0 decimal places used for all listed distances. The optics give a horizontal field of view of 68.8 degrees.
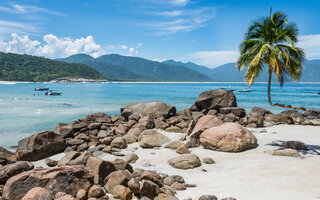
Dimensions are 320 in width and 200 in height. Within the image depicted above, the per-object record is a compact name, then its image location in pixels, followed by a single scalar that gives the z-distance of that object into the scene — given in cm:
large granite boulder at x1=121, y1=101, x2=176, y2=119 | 1892
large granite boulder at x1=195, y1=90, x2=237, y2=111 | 2069
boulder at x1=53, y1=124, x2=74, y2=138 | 1306
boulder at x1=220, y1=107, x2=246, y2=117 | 1908
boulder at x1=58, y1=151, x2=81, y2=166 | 853
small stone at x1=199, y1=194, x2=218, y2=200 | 589
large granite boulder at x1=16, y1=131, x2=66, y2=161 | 1021
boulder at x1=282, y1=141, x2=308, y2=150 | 1016
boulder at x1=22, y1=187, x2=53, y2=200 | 534
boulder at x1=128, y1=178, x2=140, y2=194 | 621
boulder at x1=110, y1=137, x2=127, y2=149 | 1152
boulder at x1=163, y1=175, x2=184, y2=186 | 707
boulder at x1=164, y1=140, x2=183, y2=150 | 1113
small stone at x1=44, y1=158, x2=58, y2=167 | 942
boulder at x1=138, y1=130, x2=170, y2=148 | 1158
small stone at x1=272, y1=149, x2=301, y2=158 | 926
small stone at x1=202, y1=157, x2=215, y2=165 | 904
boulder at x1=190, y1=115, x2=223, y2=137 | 1258
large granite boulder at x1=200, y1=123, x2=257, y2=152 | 1018
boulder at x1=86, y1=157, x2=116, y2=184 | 695
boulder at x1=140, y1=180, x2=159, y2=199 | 609
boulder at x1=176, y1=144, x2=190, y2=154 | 1034
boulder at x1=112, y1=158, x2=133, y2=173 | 774
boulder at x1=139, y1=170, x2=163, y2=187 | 670
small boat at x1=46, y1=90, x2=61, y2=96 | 5606
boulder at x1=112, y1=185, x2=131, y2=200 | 598
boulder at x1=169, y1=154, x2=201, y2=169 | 853
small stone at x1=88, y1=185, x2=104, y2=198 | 596
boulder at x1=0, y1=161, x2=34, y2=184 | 721
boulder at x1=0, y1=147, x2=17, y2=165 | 949
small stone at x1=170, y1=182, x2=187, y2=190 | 671
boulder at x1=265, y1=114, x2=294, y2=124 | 1716
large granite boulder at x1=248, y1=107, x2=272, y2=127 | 1613
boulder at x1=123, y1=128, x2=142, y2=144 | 1253
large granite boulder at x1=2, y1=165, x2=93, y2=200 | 598
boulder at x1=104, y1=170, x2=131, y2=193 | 650
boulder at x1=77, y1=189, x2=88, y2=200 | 591
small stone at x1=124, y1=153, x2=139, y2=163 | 960
